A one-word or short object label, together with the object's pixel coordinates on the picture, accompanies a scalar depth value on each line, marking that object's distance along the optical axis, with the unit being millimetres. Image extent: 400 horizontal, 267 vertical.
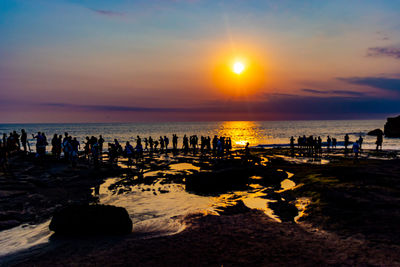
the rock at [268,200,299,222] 11105
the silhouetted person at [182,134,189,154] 44516
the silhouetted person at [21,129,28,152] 33706
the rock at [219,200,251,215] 12020
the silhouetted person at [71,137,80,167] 25611
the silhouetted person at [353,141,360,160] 27503
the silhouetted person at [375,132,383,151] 42459
